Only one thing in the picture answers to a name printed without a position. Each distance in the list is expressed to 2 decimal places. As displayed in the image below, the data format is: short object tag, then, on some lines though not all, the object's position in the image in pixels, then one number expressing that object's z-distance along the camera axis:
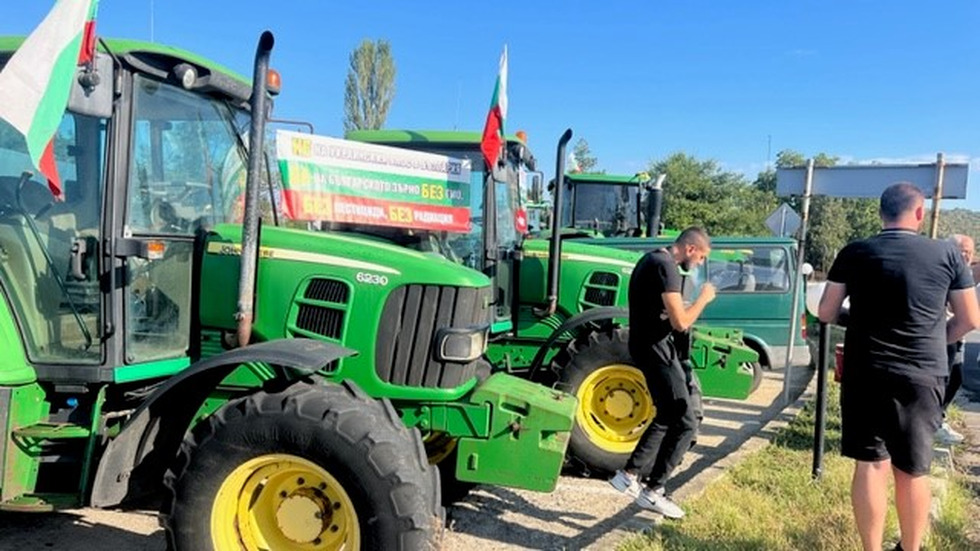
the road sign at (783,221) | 11.27
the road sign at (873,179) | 6.94
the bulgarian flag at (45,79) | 3.05
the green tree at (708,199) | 39.94
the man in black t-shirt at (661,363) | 4.50
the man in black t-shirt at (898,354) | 3.39
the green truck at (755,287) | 9.40
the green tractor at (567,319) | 5.65
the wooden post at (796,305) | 8.21
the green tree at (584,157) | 46.16
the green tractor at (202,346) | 3.32
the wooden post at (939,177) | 7.01
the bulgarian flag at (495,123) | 6.02
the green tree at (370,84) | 32.34
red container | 4.98
